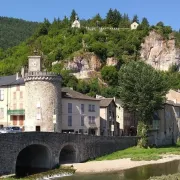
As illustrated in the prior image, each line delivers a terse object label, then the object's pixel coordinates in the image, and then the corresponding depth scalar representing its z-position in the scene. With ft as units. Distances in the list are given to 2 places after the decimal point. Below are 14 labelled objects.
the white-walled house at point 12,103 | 214.48
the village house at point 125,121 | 268.00
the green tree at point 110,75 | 409.67
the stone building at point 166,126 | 250.78
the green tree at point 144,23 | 509.43
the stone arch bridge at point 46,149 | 146.51
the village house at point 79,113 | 208.64
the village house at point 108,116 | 242.99
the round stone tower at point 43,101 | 186.70
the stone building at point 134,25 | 537.24
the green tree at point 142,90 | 218.38
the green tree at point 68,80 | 375.14
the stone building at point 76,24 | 512.02
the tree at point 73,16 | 548.72
